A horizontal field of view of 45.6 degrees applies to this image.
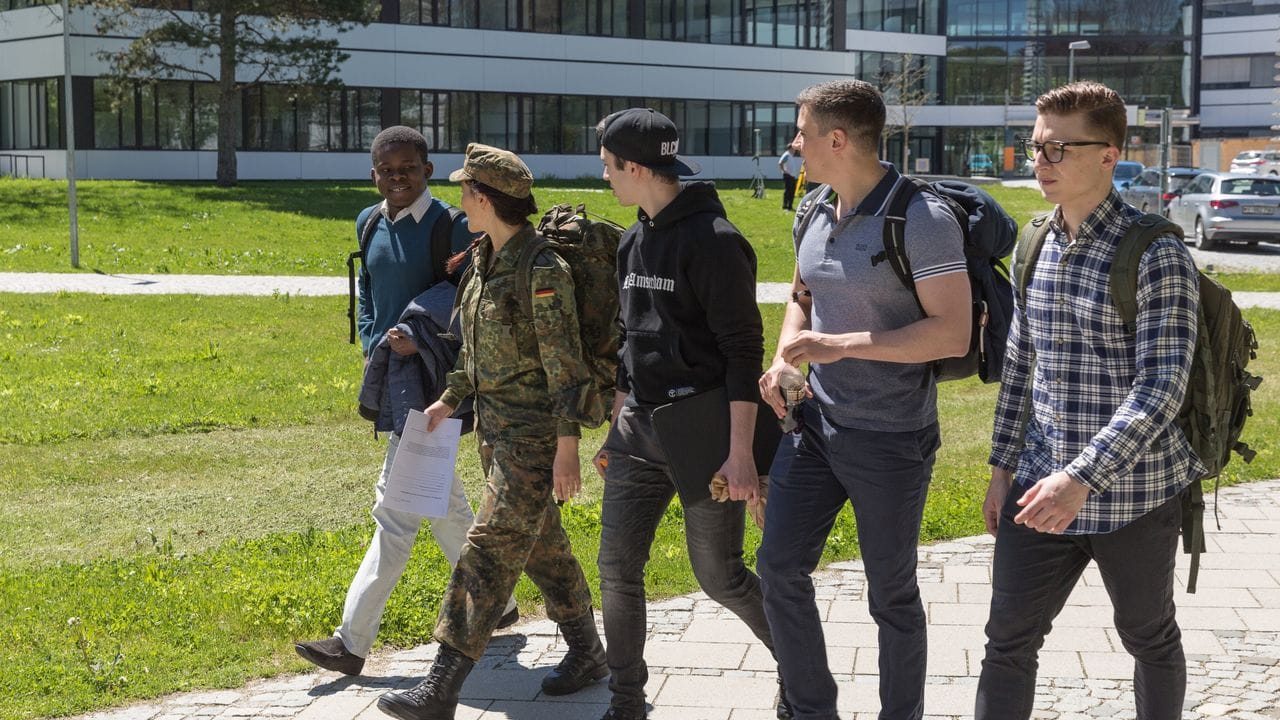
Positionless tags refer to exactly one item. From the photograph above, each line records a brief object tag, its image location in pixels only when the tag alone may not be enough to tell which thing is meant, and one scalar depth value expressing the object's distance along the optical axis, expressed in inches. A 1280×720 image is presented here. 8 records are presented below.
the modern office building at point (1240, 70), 3740.2
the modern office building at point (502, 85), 1815.9
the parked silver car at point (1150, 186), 1408.7
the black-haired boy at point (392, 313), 213.8
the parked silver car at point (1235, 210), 1195.3
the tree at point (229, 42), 1487.5
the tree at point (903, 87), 2787.9
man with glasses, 140.1
